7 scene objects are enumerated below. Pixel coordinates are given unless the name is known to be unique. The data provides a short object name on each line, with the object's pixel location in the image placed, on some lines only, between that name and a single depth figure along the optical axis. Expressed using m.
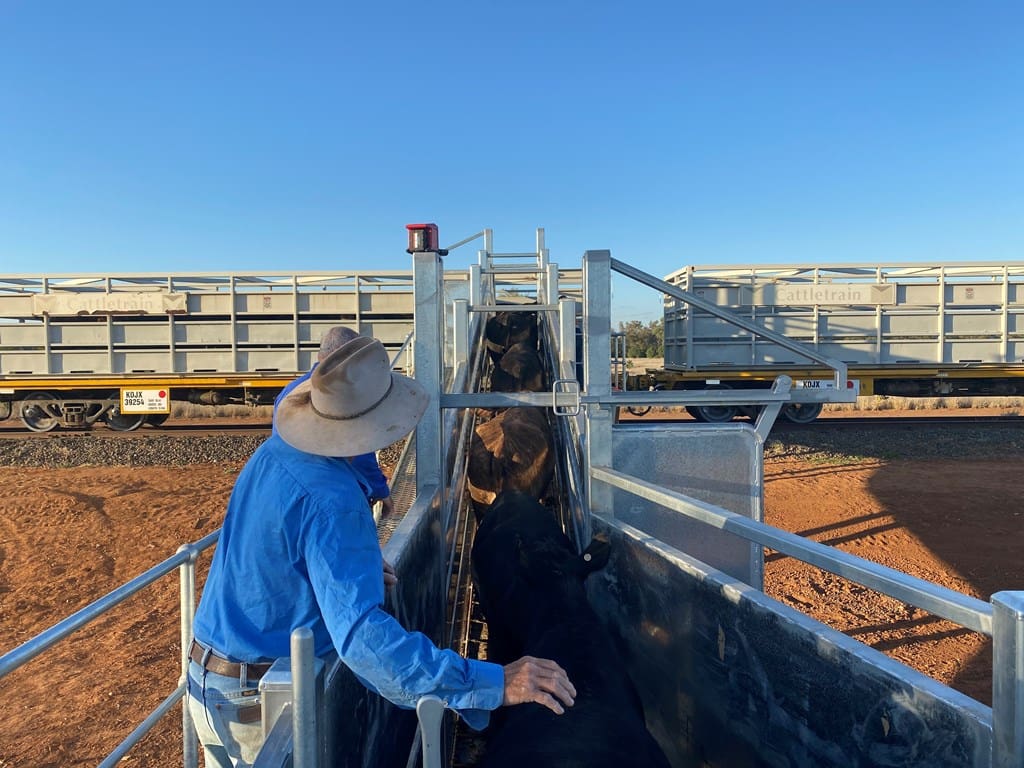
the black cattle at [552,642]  2.09
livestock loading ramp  1.64
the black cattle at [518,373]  7.95
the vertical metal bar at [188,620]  2.42
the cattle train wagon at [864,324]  14.01
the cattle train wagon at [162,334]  13.54
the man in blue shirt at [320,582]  1.50
